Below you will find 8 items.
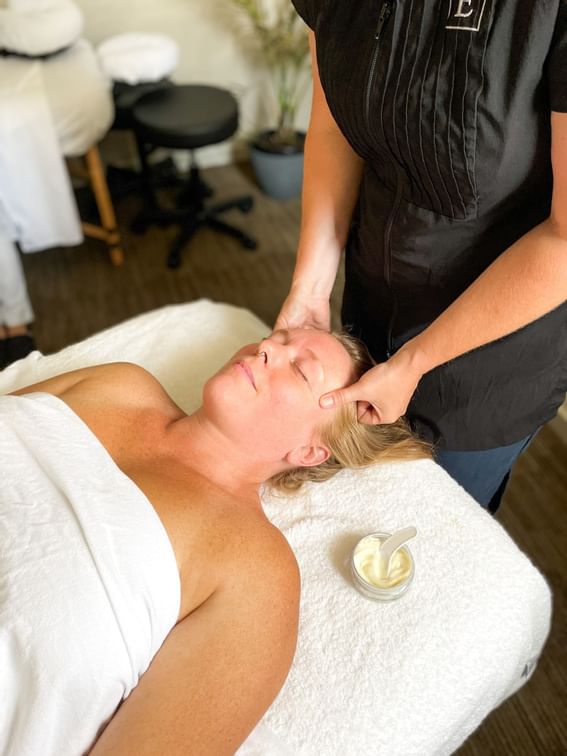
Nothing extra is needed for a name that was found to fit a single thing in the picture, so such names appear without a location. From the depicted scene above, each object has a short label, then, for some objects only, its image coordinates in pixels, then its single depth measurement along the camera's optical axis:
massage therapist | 0.74
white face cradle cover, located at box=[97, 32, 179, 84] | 2.72
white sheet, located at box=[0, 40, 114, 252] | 2.20
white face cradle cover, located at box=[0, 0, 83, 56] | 2.41
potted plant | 3.04
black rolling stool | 2.45
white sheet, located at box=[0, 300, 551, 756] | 0.96
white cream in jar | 1.07
